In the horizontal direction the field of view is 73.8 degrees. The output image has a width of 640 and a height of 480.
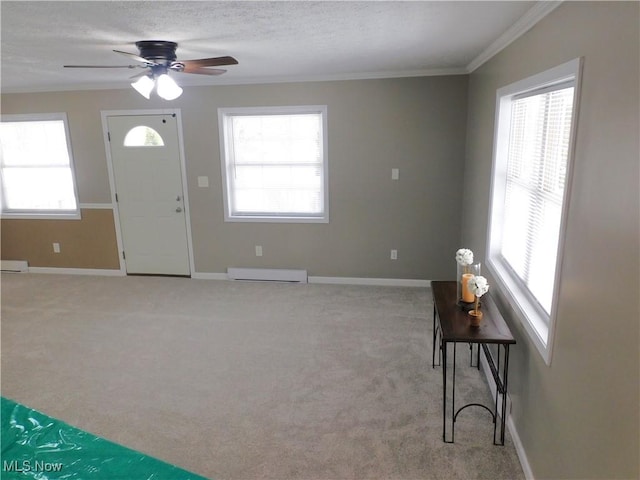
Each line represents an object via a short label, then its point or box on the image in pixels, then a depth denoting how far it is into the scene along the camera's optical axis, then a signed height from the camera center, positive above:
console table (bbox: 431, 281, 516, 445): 2.31 -1.01
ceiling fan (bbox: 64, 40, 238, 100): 2.65 +0.53
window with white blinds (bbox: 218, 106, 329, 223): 4.74 -0.17
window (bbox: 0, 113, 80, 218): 5.21 -0.21
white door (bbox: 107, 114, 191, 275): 4.96 -0.50
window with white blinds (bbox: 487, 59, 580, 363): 2.04 -0.26
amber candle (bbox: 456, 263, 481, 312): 2.69 -0.91
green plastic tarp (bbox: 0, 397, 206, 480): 1.85 -1.37
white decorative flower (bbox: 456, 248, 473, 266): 2.83 -0.73
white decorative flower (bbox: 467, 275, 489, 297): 2.48 -0.80
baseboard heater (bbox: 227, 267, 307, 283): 5.05 -1.48
